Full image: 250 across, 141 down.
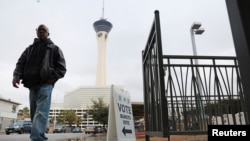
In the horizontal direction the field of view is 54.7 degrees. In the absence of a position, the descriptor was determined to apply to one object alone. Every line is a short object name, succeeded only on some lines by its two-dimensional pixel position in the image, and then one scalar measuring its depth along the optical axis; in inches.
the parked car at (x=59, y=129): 1773.5
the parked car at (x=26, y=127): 1097.4
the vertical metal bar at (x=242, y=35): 38.4
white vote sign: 117.3
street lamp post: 335.0
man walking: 118.9
